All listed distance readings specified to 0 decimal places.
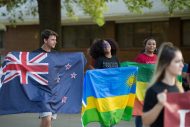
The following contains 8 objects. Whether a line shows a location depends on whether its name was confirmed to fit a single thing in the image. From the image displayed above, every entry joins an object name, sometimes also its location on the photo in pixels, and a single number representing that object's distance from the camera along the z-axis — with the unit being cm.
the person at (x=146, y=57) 983
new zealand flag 929
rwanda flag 949
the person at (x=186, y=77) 1054
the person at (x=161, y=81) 448
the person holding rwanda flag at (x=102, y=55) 939
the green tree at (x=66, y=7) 1659
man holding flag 869
